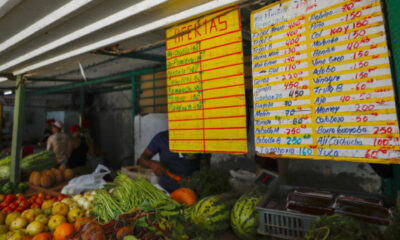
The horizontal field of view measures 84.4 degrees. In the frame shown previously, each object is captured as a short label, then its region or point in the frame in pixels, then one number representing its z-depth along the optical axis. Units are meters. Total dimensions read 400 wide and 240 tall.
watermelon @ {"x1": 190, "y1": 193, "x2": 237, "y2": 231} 2.11
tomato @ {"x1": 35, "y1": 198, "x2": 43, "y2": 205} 3.71
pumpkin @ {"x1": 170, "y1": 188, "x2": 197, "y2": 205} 2.59
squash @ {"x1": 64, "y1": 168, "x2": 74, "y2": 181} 5.38
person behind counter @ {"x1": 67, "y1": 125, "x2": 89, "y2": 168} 7.36
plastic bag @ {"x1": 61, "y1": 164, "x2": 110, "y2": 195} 4.11
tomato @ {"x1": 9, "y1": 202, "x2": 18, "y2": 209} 3.55
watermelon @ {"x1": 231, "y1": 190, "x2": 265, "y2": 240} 1.99
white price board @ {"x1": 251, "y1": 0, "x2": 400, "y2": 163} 1.49
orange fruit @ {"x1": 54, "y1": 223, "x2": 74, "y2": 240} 2.24
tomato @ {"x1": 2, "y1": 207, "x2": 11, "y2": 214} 3.46
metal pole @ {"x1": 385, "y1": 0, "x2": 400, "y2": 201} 1.37
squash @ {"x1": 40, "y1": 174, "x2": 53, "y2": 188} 4.83
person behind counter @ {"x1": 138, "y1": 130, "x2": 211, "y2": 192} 4.21
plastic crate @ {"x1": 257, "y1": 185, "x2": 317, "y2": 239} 1.75
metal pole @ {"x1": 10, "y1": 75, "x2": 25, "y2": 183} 4.90
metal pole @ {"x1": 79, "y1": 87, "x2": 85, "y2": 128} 11.51
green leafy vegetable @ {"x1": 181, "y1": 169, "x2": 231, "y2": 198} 2.77
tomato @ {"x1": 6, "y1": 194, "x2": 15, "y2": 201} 3.84
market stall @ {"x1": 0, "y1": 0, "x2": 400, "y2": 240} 1.51
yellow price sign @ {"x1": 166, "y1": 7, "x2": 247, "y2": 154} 2.12
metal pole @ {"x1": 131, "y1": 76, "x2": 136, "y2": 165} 7.26
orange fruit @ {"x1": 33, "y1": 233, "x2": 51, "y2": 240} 2.31
